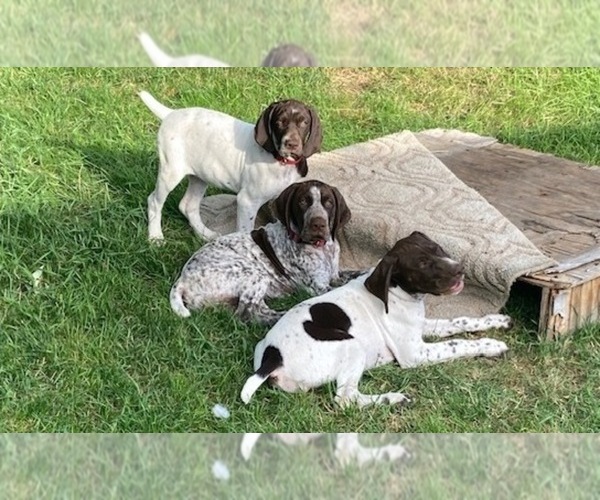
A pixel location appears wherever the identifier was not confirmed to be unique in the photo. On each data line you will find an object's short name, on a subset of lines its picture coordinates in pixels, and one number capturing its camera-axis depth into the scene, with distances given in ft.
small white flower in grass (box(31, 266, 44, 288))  15.74
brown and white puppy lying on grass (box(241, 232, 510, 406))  12.35
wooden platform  14.08
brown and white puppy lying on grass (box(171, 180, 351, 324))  15.12
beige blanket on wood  14.75
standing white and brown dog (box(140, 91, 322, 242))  16.34
